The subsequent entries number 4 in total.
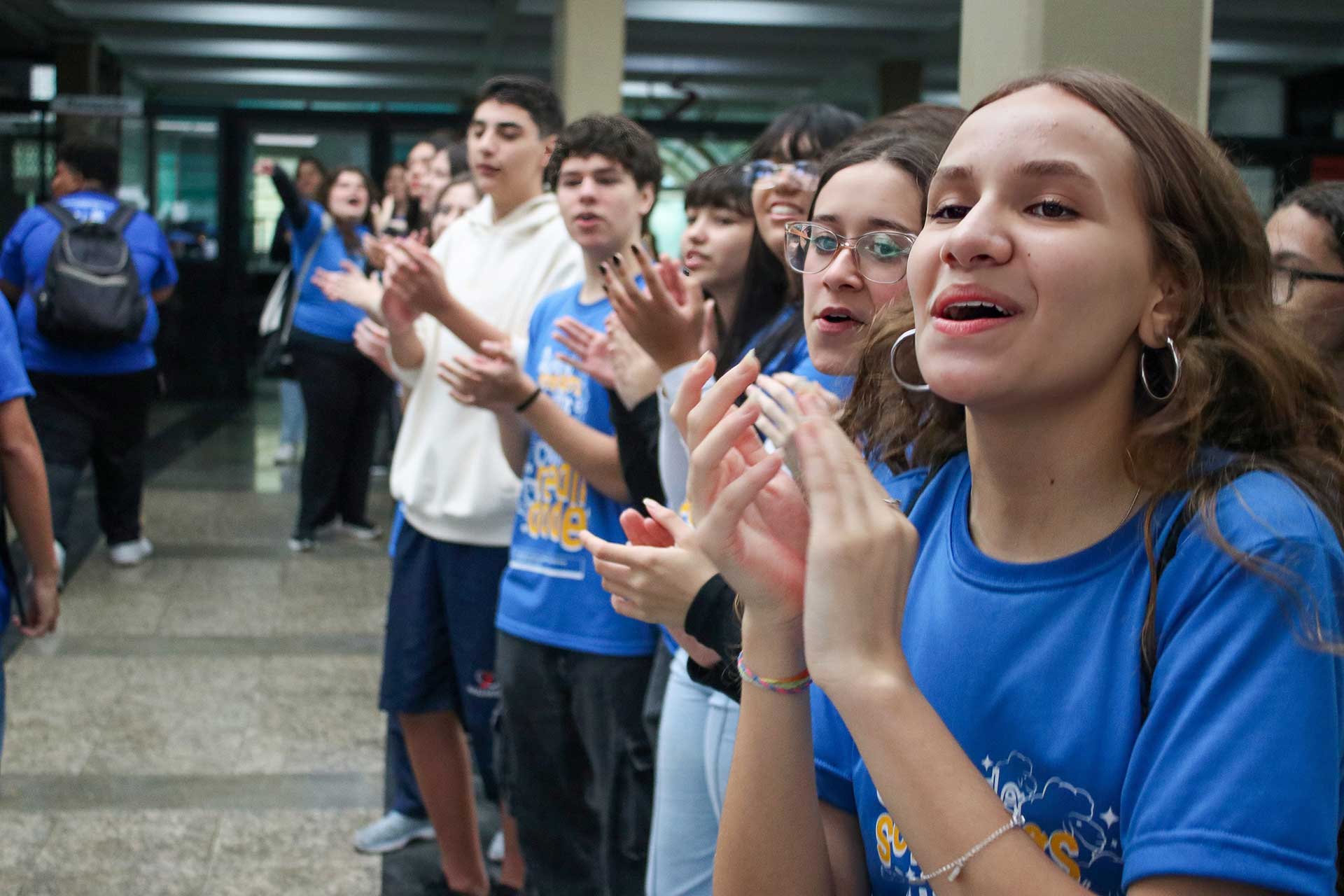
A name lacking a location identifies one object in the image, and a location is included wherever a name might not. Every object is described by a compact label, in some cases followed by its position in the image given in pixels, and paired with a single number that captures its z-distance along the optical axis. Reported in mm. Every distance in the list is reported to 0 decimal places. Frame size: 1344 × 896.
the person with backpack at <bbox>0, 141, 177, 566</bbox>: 6141
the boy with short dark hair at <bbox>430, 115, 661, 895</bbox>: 2797
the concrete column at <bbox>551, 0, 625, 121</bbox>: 7555
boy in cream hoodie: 3396
